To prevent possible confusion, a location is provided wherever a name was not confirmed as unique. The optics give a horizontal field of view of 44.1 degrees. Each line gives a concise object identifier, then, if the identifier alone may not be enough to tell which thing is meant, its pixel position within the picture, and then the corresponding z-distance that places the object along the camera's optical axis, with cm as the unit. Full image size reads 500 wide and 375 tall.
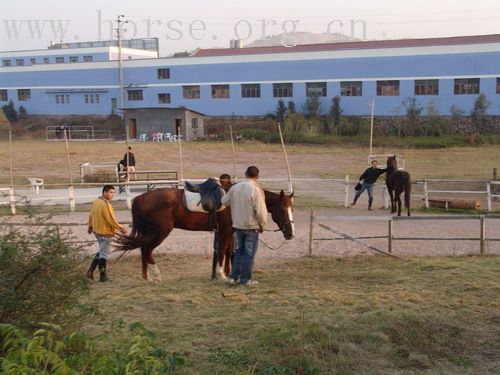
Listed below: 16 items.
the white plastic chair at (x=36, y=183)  1856
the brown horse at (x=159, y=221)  851
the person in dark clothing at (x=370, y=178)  1647
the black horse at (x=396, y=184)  1488
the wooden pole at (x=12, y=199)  1464
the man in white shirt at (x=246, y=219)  760
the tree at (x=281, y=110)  4628
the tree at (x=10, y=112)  5578
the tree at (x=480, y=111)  4034
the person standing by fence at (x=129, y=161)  1958
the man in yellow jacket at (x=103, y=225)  839
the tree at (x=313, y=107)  4538
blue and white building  4200
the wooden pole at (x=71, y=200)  1532
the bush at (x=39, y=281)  400
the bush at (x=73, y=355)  332
